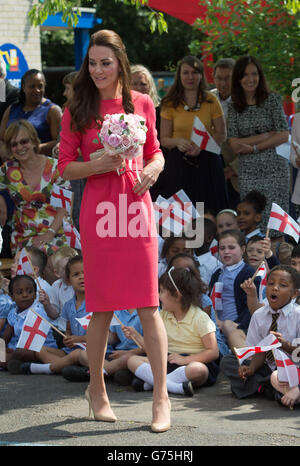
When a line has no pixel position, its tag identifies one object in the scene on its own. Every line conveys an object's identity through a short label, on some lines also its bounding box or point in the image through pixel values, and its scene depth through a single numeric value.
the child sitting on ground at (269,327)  11.49
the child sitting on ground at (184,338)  12.07
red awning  24.83
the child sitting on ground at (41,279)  14.28
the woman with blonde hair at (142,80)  16.83
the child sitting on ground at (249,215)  16.47
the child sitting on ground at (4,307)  14.52
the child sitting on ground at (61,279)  14.56
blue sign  30.17
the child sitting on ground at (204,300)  13.27
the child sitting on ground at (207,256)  14.80
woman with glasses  16.16
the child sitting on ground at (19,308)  14.27
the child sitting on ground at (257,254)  14.30
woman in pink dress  9.76
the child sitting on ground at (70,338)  13.38
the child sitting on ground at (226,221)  16.14
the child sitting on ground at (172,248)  15.16
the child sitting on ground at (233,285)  13.31
